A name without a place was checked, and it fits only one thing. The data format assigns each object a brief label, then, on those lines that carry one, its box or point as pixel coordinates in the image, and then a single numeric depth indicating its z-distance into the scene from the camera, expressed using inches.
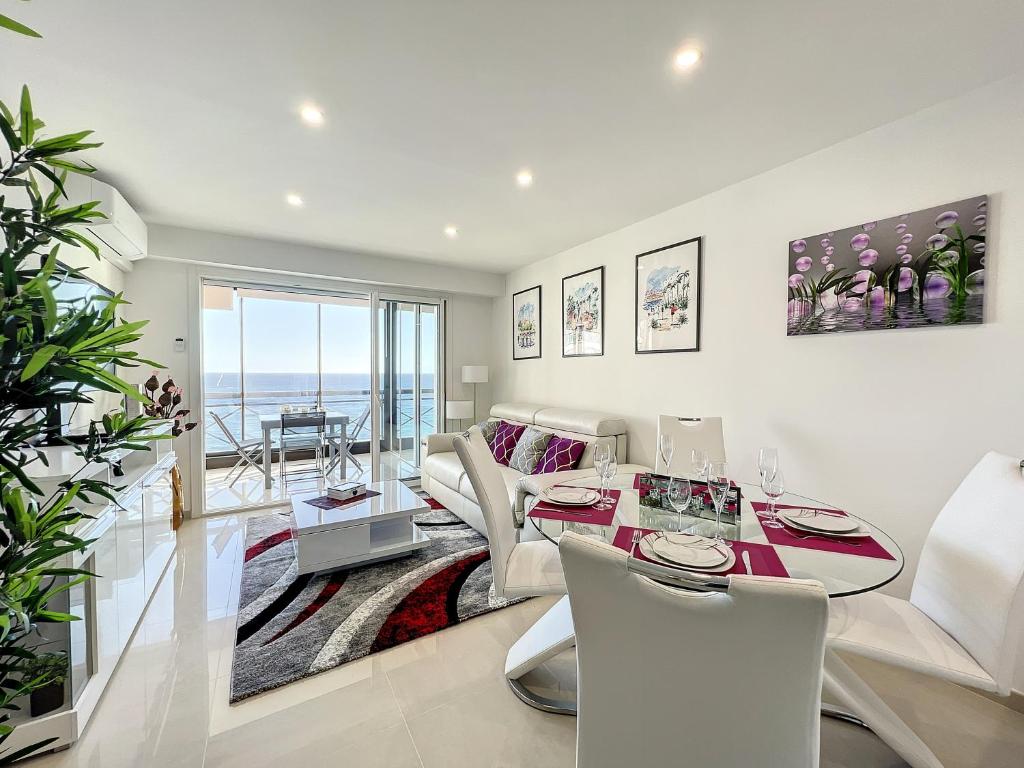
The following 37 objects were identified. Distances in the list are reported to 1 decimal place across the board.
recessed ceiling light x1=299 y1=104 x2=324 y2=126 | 81.3
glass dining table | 51.4
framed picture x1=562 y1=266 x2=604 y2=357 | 157.0
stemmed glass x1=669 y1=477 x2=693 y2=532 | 62.8
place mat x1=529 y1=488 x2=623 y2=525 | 68.6
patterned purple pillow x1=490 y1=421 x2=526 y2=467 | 165.0
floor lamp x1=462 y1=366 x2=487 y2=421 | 207.8
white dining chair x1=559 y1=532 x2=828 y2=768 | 31.3
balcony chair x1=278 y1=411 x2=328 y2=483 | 206.8
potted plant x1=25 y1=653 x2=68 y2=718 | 61.6
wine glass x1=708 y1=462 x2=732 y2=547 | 61.1
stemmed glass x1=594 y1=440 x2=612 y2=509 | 76.5
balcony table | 204.7
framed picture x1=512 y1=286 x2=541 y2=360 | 191.8
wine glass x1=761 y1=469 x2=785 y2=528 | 66.4
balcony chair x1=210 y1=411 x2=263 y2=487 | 199.6
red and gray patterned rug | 81.8
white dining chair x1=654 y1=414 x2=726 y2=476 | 104.7
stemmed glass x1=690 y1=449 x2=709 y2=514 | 67.9
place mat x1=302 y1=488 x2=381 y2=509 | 127.7
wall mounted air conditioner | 101.8
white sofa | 115.5
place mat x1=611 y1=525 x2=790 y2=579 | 51.4
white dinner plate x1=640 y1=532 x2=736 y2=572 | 51.3
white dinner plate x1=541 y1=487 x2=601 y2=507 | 74.2
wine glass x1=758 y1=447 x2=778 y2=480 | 68.5
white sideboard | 63.4
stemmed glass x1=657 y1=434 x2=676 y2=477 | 78.1
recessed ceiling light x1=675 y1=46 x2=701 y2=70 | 66.4
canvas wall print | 75.0
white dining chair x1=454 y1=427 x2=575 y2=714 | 70.5
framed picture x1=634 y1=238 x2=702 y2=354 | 123.0
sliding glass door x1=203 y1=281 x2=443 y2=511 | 200.4
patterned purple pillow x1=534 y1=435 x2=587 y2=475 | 136.8
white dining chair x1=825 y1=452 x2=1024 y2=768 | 48.9
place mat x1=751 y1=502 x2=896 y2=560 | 57.4
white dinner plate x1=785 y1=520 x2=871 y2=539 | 61.3
